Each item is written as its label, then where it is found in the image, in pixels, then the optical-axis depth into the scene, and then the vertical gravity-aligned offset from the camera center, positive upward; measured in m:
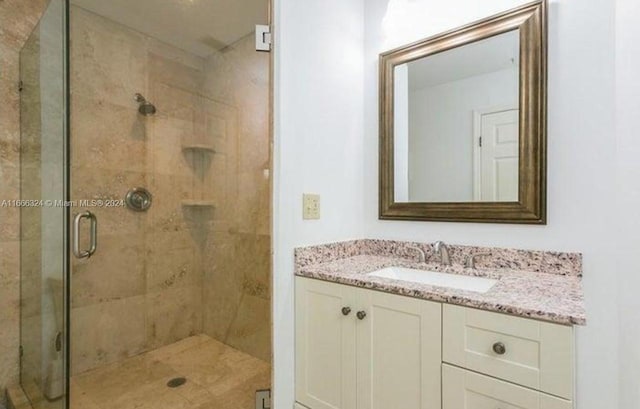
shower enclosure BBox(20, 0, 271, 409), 1.57 -0.03
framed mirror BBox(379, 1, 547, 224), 1.32 +0.36
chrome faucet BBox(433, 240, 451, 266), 1.50 -0.23
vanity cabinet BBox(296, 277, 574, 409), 0.86 -0.48
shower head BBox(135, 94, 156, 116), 2.10 +0.62
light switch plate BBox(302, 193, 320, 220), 1.48 -0.02
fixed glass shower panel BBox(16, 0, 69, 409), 1.49 -0.04
